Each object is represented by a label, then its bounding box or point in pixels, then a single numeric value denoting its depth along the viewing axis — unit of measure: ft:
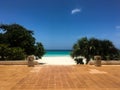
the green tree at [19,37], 36.86
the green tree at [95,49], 36.70
